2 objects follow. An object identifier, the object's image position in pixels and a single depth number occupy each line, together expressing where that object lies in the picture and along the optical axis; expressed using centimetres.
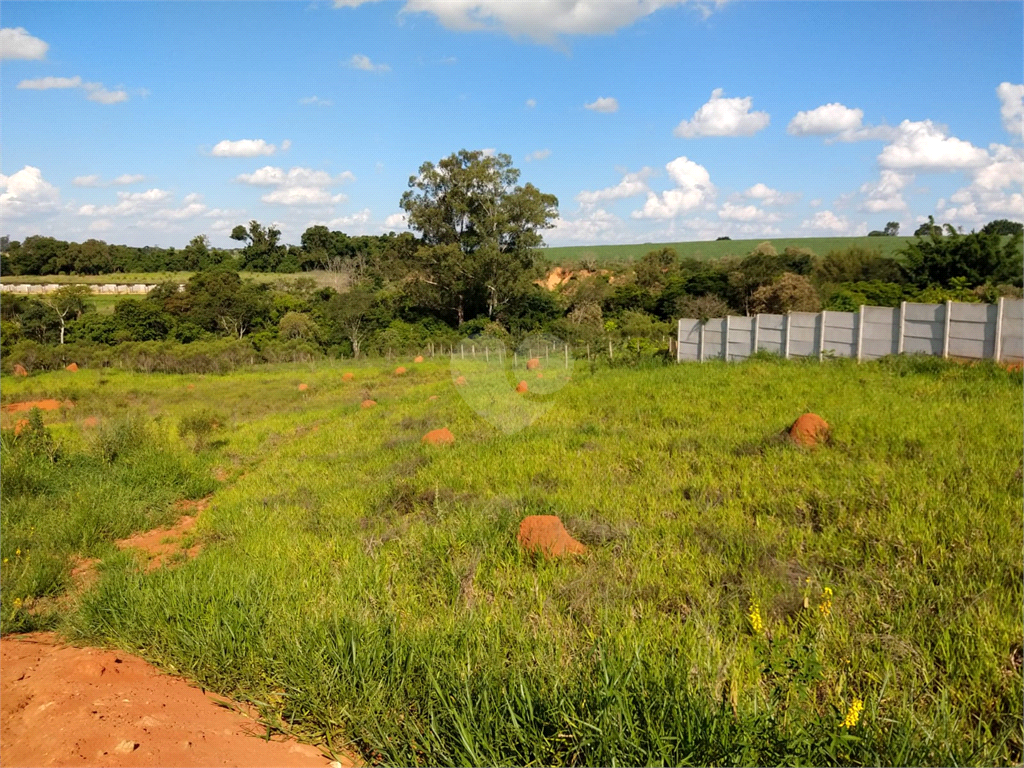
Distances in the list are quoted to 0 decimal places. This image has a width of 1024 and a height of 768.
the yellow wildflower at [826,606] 332
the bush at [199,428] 1087
